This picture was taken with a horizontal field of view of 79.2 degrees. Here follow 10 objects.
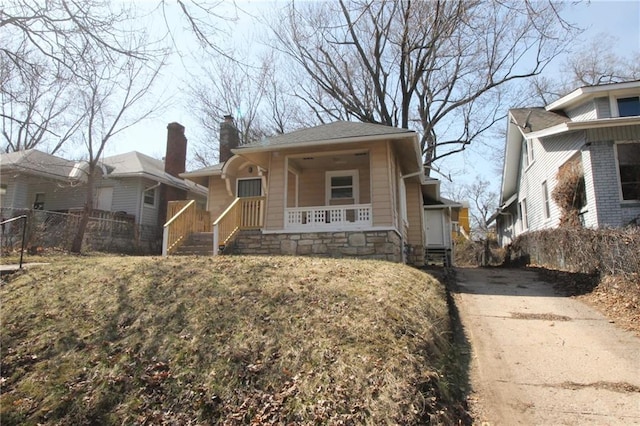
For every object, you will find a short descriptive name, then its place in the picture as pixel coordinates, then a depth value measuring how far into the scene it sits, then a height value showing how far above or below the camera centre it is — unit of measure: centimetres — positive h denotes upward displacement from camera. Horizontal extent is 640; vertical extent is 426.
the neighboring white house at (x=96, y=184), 1841 +340
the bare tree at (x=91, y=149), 1389 +441
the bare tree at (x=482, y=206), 4778 +580
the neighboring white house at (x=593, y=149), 1084 +325
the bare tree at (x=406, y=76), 1925 +1005
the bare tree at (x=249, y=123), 2661 +899
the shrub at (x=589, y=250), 647 +6
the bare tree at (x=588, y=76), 2411 +1148
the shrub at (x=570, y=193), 1193 +190
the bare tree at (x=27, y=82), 782 +361
